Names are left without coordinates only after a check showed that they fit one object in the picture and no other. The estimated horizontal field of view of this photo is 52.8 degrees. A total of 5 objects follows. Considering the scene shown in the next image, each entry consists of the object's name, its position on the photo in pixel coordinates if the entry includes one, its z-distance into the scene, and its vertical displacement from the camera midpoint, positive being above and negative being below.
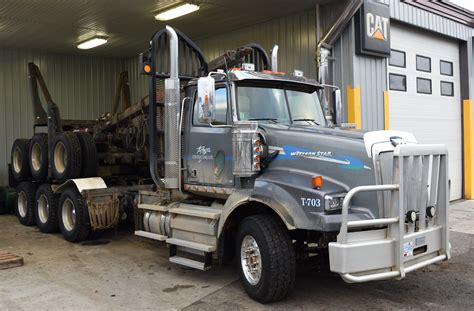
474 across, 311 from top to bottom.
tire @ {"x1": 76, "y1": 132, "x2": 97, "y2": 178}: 9.22 -0.01
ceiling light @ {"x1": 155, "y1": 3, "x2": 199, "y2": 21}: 10.68 +3.30
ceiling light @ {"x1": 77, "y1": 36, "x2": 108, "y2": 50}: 13.71 +3.36
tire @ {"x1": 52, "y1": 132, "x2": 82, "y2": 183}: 9.05 -0.01
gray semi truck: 4.75 -0.35
